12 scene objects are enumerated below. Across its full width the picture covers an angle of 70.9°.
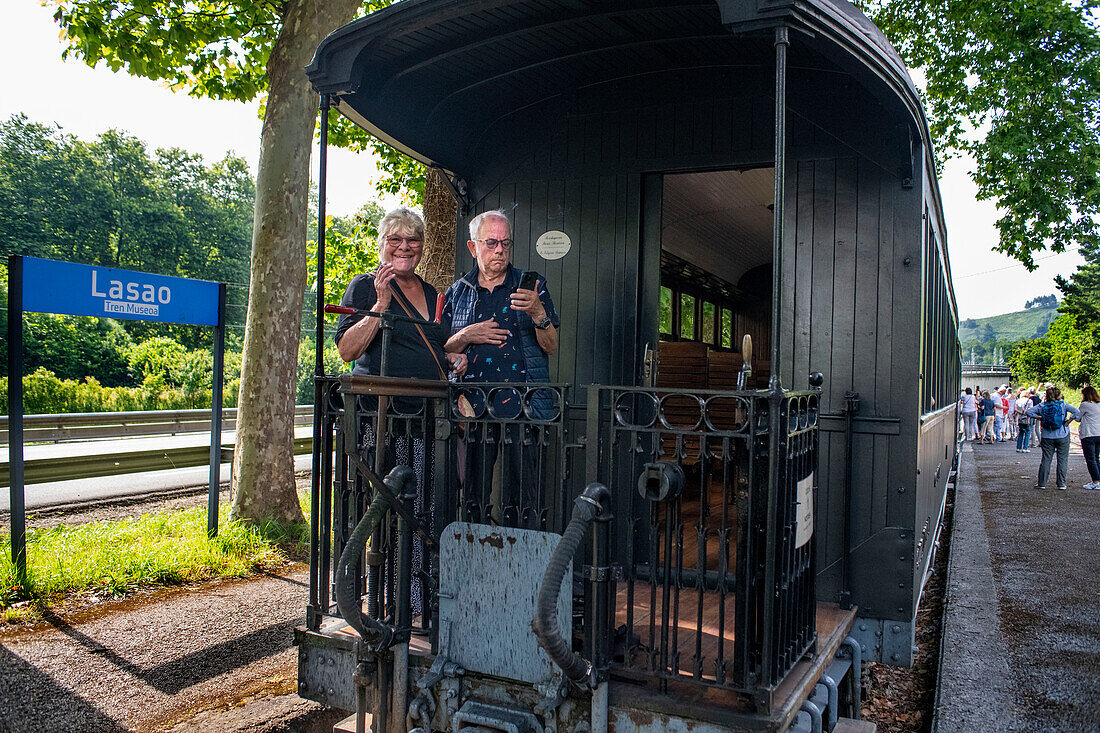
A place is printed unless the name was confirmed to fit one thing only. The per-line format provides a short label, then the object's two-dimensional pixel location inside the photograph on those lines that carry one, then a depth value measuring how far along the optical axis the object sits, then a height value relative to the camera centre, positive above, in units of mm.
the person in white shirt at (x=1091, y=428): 13154 -791
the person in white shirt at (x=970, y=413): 26281 -1120
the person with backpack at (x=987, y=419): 26984 -1330
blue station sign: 5770 +643
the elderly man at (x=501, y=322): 3703 +265
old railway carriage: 2859 -142
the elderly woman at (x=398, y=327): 3604 +228
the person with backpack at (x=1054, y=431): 13078 -857
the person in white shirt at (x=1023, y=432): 22047 -1479
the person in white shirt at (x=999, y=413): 27281 -1149
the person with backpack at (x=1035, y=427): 20938 -1480
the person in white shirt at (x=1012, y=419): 29536 -1502
